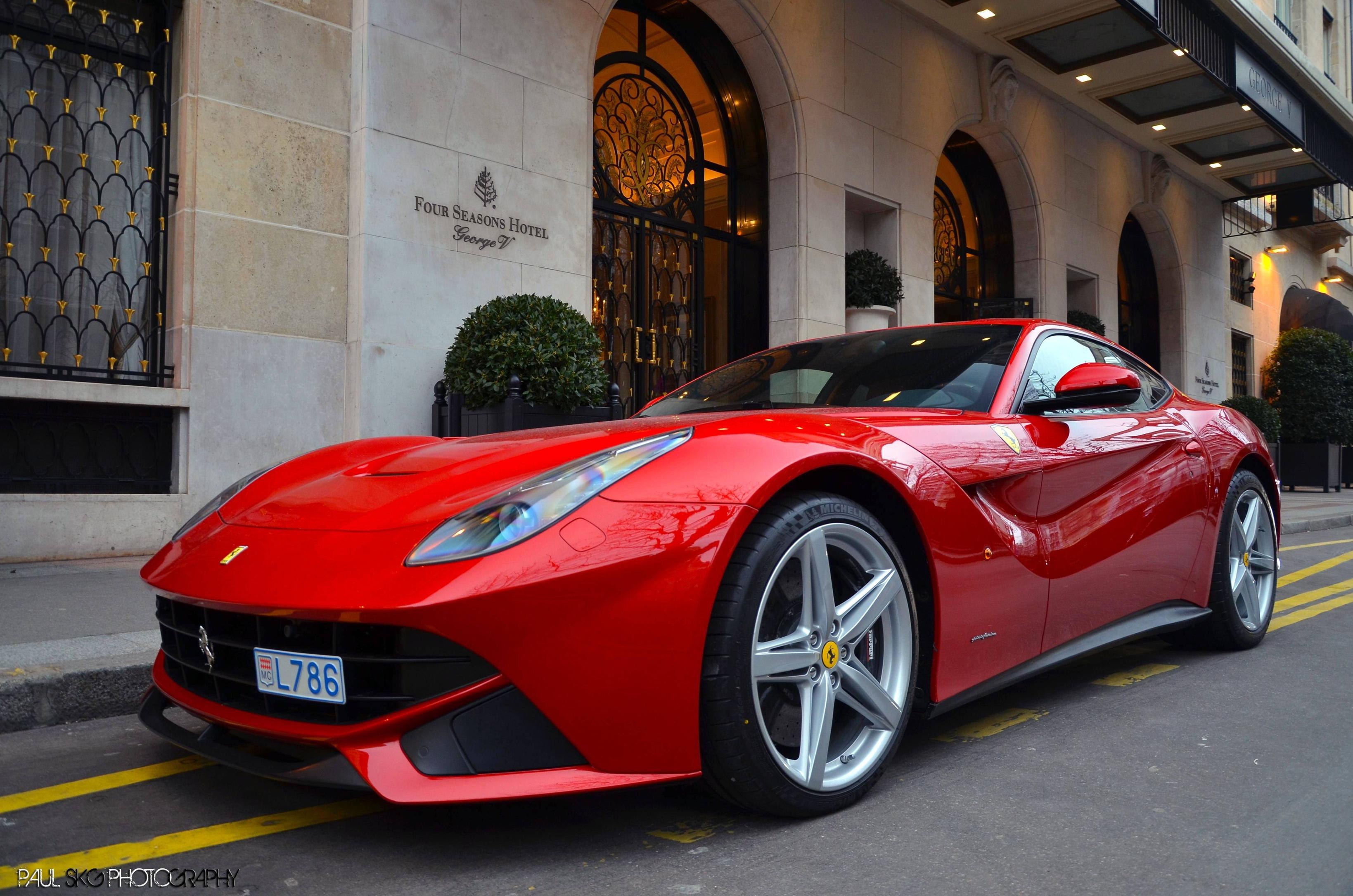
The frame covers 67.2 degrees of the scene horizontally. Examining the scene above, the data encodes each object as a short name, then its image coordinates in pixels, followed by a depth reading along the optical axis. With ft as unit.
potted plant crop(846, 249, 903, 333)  38.50
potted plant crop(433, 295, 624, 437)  22.45
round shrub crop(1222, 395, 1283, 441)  59.00
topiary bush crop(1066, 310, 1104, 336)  51.10
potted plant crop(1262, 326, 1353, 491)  63.52
